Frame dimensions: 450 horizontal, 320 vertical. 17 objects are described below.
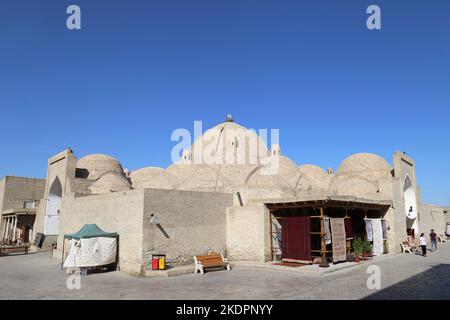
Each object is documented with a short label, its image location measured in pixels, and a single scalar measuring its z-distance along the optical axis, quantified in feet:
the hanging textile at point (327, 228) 46.91
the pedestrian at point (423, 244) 58.39
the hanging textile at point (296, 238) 48.14
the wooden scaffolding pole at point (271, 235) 51.49
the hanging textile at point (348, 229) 51.58
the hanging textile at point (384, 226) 61.51
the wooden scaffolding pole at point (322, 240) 44.95
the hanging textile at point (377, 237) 58.70
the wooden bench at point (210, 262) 44.45
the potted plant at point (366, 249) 54.08
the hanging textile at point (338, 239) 47.39
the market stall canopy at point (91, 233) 45.01
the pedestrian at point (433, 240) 67.00
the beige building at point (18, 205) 98.57
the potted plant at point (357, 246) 52.81
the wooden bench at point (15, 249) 74.89
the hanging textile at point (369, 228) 57.26
